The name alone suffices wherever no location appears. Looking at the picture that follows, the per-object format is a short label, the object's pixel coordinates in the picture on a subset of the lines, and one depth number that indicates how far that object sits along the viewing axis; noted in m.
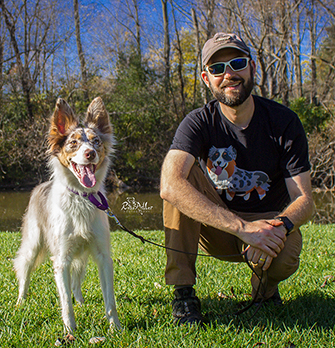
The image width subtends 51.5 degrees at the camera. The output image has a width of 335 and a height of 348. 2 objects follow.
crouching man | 2.67
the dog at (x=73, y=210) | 2.85
